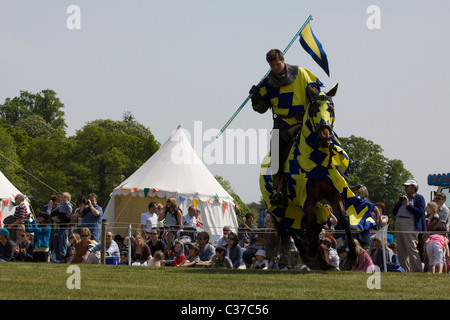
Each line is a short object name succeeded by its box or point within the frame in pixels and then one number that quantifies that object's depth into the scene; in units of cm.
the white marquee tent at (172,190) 2722
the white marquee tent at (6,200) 2902
